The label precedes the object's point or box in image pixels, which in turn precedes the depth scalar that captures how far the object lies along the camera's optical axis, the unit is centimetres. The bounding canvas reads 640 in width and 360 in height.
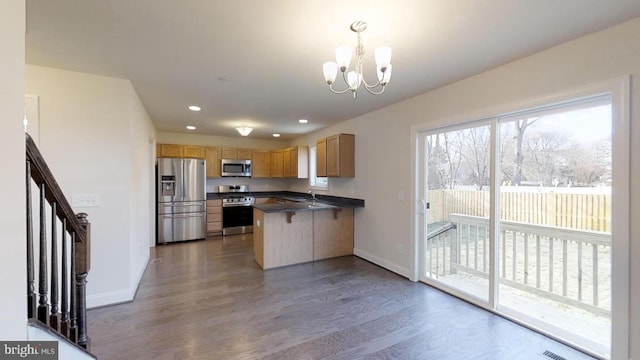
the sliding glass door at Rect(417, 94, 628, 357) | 218
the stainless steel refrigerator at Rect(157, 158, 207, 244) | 541
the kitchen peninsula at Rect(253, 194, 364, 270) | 405
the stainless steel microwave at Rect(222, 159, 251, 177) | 658
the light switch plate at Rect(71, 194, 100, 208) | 274
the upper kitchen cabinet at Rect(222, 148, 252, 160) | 664
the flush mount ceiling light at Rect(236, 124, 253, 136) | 527
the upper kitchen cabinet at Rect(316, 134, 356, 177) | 465
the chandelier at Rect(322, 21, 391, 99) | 174
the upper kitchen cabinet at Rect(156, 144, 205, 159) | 590
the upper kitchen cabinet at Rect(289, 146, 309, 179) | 644
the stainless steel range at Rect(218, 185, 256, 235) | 632
